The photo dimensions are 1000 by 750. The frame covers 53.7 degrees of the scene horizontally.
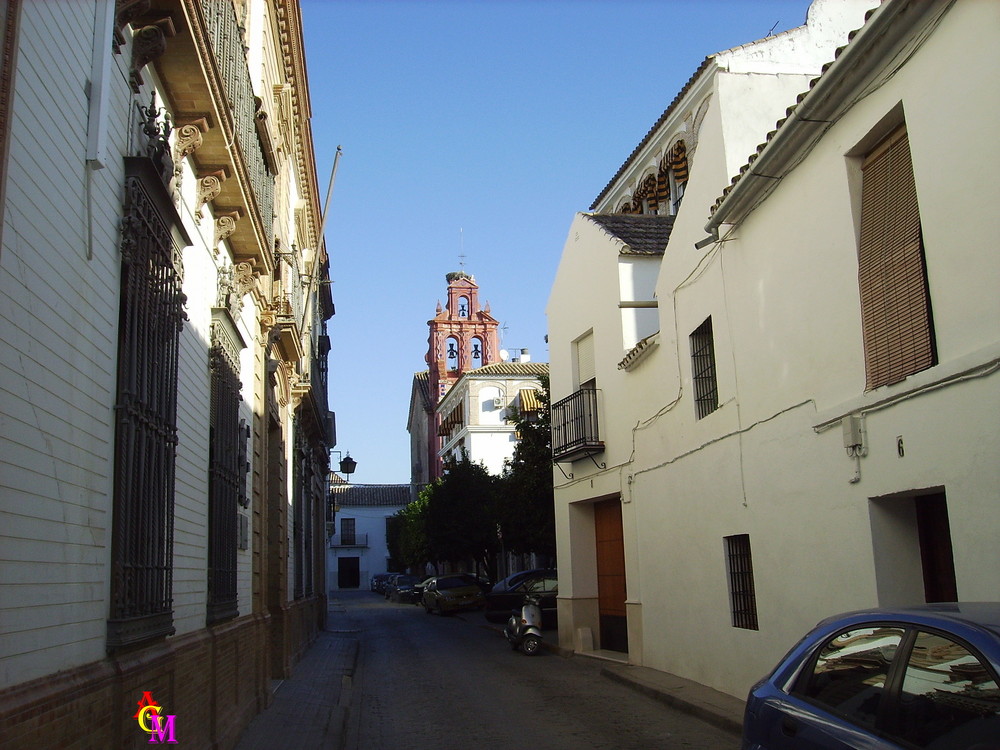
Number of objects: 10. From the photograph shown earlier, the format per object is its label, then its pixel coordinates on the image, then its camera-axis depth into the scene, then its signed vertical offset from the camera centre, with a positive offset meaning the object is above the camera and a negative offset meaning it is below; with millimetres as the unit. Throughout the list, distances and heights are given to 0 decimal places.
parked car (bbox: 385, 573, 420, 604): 50594 -1523
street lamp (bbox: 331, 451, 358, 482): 33000 +3210
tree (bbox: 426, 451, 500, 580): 43281 +1756
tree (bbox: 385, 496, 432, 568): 48438 +1410
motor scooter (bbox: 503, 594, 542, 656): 19156 -1440
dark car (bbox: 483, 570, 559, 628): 25656 -1011
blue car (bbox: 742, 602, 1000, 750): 3855 -633
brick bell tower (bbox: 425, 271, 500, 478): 71688 +15555
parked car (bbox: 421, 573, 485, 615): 36312 -1330
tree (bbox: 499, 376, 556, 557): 26375 +1822
